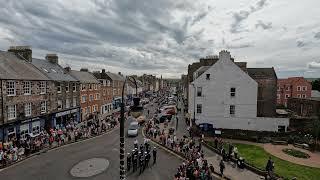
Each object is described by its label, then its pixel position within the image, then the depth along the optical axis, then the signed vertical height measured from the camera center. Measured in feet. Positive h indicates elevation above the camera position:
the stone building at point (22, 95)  90.33 -3.32
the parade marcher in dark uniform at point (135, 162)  68.95 -19.87
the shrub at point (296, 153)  89.35 -22.57
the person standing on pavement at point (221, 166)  65.41 -19.70
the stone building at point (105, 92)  199.66 -3.53
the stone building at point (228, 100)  120.47 -5.19
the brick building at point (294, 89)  247.09 +0.82
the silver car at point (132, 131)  108.68 -18.25
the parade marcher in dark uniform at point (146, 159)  71.01 -19.78
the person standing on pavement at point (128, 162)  69.30 -20.01
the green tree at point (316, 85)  319.41 +6.56
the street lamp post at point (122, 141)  37.86 -8.03
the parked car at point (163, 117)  150.49 -17.29
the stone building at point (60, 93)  123.44 -2.90
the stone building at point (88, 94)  160.15 -4.61
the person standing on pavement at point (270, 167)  65.57 -19.91
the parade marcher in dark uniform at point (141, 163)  68.95 -20.27
